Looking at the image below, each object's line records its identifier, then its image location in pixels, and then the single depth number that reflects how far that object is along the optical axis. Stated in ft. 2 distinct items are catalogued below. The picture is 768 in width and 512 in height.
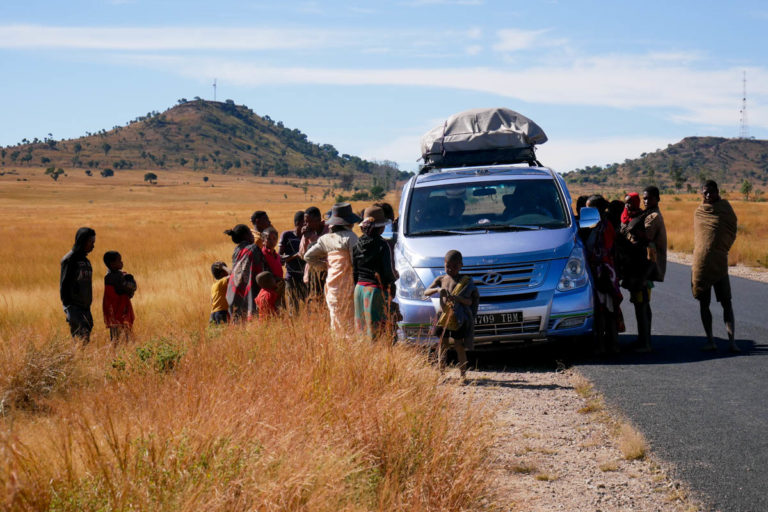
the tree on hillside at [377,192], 340.59
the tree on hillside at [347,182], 532.44
